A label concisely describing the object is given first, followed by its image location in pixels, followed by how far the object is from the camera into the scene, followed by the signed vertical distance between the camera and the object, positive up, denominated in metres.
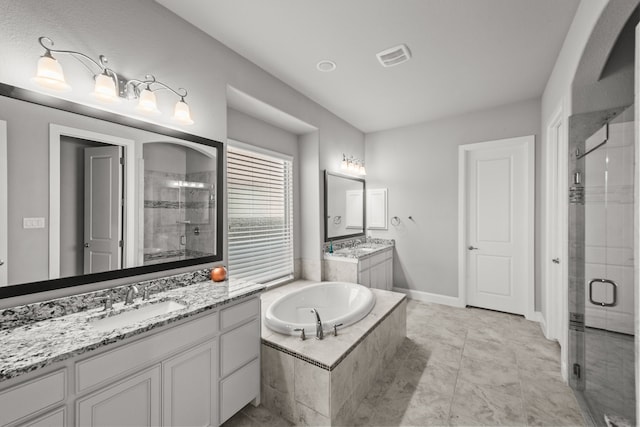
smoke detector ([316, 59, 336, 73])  2.48 +1.36
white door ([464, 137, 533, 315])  3.42 -0.15
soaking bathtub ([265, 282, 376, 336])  2.12 -0.86
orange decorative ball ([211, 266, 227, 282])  2.00 -0.44
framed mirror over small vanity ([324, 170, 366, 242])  3.64 +0.11
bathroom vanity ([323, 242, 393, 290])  3.33 -0.66
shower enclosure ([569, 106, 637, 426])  1.62 -0.34
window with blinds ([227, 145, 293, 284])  2.83 -0.02
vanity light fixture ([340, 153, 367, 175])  3.95 +0.72
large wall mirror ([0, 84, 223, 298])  1.28 +0.11
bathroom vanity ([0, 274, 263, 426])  1.00 -0.68
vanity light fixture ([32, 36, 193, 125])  1.31 +0.71
